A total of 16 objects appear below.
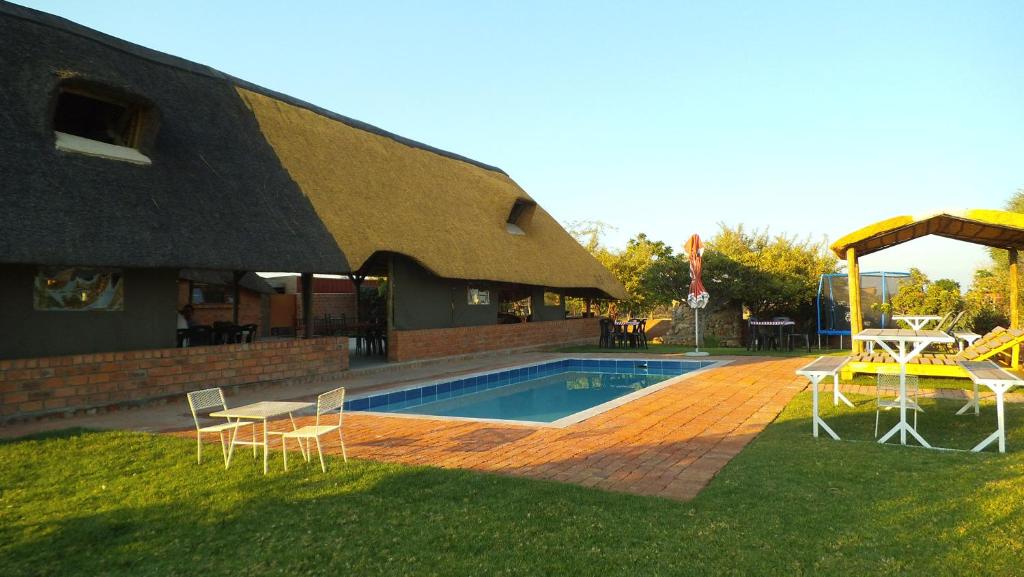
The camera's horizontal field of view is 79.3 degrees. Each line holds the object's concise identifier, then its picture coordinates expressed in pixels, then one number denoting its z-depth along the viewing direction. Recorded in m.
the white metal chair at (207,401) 5.36
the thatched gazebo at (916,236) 9.12
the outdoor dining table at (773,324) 16.07
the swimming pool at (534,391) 9.70
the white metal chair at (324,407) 5.11
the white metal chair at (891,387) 7.94
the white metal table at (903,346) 5.63
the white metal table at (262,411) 5.17
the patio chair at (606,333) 19.20
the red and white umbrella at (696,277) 16.19
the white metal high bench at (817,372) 5.82
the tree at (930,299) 14.13
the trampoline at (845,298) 18.36
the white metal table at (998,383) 5.07
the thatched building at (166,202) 8.04
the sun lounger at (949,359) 7.04
